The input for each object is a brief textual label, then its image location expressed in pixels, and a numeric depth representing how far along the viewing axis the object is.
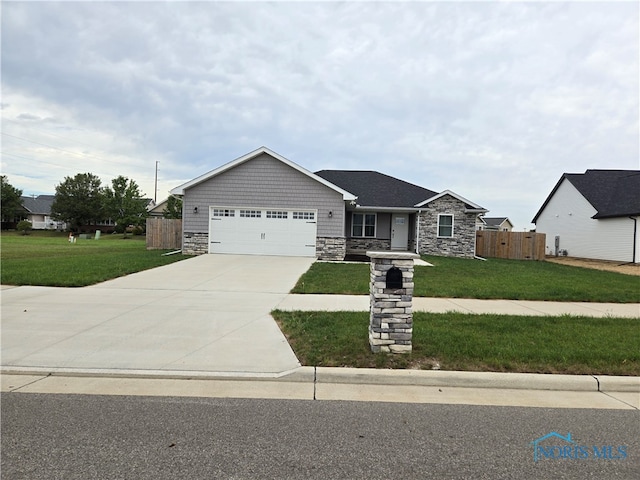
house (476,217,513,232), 70.34
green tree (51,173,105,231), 53.09
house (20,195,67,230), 60.92
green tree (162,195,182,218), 38.84
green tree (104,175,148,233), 44.91
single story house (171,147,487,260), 18.02
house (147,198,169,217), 50.34
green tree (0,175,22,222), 54.17
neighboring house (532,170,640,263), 22.28
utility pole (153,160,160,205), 58.24
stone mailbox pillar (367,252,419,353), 5.00
